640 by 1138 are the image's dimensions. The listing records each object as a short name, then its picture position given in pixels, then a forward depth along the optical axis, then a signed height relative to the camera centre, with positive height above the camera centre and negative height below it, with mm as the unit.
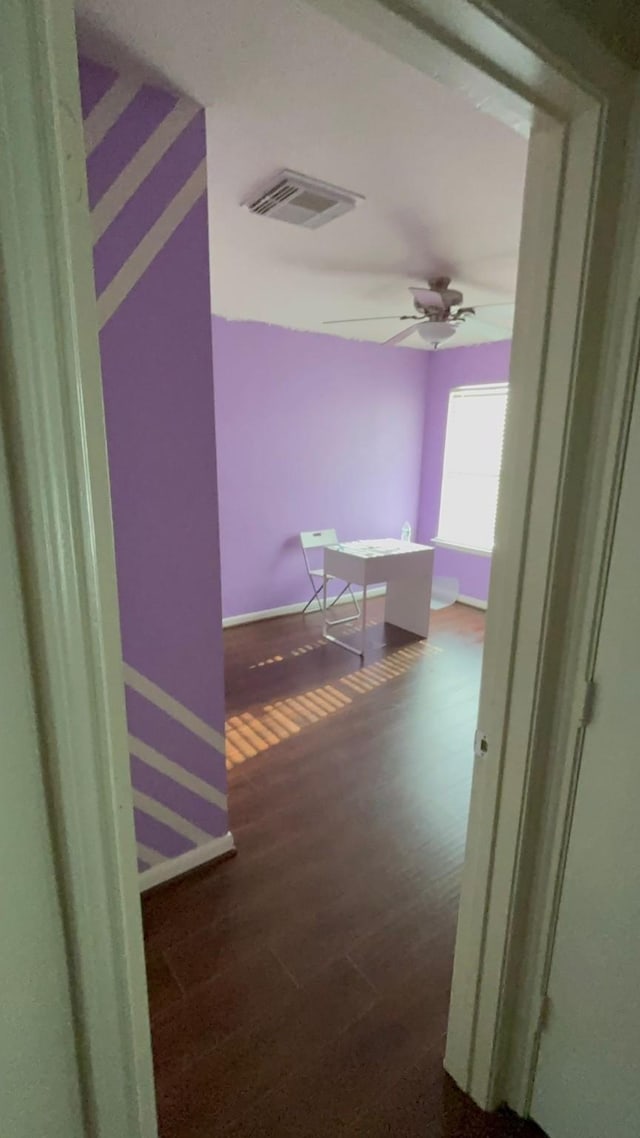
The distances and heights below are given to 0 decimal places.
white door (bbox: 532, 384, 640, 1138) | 1010 -875
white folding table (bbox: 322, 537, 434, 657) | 3981 -855
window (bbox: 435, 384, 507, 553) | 5148 -65
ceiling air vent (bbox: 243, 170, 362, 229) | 1951 +946
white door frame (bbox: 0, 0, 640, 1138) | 419 -44
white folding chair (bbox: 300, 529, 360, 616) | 4930 -786
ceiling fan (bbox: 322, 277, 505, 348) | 2887 +802
